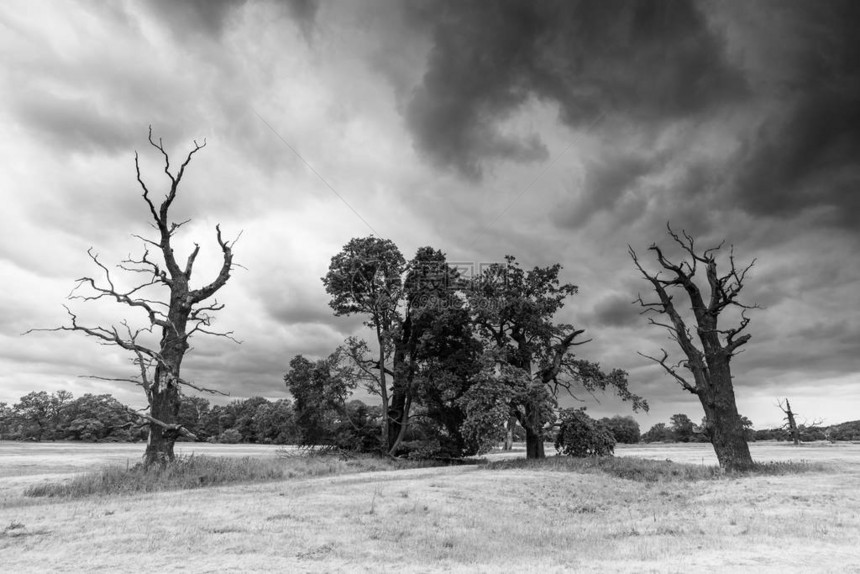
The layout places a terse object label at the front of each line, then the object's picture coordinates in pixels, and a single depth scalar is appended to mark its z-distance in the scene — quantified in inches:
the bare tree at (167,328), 837.2
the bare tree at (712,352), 950.7
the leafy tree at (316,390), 1323.8
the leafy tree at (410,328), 1328.7
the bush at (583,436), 1205.8
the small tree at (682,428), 4188.0
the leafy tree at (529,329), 1272.1
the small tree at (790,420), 2344.5
